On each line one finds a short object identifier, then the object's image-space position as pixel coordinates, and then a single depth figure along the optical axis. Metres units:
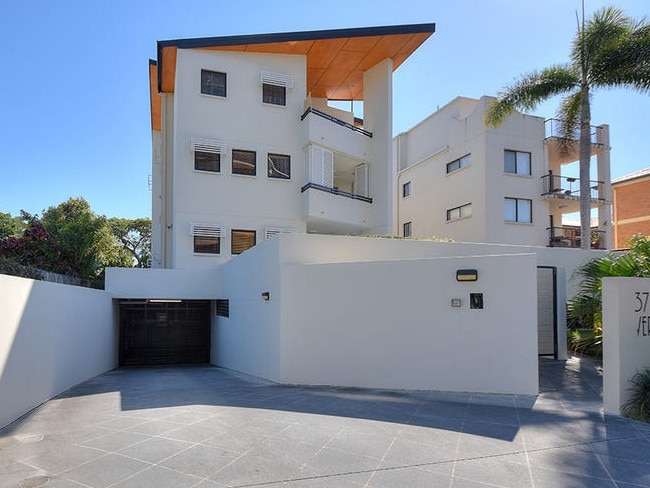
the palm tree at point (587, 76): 14.91
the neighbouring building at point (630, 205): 27.22
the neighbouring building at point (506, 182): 20.08
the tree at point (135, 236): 36.88
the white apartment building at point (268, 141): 16.08
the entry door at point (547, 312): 10.83
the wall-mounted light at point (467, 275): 7.88
